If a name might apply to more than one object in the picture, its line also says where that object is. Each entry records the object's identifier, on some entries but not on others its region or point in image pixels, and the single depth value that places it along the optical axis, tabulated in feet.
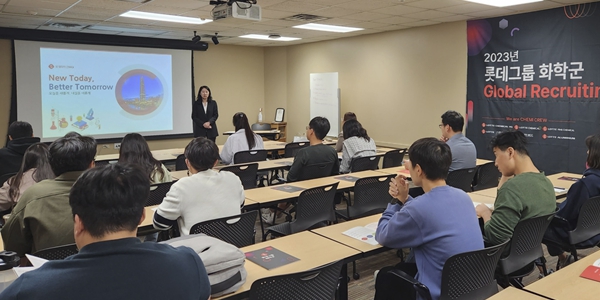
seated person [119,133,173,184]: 11.33
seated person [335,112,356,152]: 20.69
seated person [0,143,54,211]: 10.69
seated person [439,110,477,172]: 15.10
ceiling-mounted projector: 16.62
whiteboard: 31.02
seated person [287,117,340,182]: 14.67
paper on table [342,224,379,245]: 8.10
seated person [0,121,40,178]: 14.03
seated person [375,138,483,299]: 6.66
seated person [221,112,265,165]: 18.90
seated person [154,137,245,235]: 8.45
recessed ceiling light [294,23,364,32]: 25.53
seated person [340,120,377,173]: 16.98
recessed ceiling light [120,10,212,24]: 21.57
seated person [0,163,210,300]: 3.61
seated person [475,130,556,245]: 8.34
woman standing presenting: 25.44
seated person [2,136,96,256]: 7.00
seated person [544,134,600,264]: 10.28
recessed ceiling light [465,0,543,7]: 18.70
